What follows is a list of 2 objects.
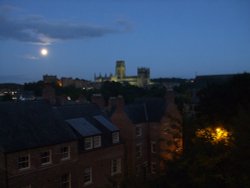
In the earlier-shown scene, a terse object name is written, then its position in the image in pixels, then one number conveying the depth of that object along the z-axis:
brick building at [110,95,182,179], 40.78
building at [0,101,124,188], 25.48
